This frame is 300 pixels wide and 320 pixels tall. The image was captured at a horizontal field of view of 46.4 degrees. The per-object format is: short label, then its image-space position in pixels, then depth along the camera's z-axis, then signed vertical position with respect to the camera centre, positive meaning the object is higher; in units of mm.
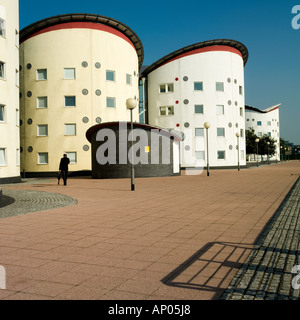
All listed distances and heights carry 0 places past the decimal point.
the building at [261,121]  103125 +12214
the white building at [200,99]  43938 +8155
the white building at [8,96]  23719 +4840
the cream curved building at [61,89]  33969 +7455
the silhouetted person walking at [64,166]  19969 -80
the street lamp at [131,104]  15668 +2756
